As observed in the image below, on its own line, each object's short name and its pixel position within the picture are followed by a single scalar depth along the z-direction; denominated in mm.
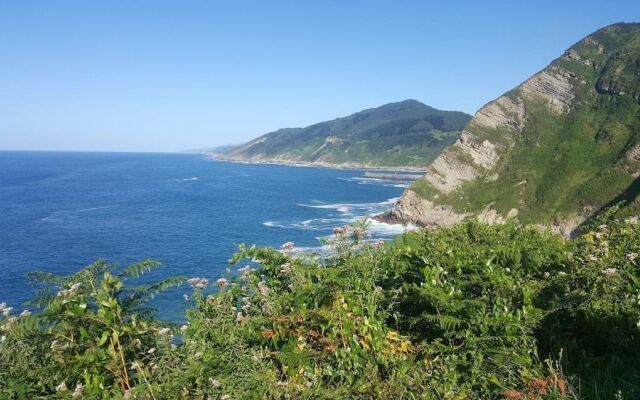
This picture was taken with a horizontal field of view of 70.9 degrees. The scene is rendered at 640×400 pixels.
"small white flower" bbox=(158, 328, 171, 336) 4157
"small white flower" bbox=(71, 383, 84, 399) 3762
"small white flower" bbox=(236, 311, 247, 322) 5445
